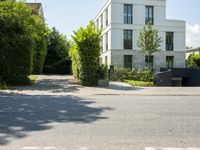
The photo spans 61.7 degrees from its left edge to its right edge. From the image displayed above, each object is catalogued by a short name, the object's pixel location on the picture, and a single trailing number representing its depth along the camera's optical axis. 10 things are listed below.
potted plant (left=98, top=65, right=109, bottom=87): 11.04
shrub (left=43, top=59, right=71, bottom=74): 22.47
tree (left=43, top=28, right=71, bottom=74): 22.52
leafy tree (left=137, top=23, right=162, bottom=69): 16.73
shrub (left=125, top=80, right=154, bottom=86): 12.32
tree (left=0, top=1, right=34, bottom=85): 10.45
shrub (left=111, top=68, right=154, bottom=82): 14.90
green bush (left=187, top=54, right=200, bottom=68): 26.44
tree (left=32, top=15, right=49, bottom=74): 19.72
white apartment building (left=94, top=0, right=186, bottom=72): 19.59
